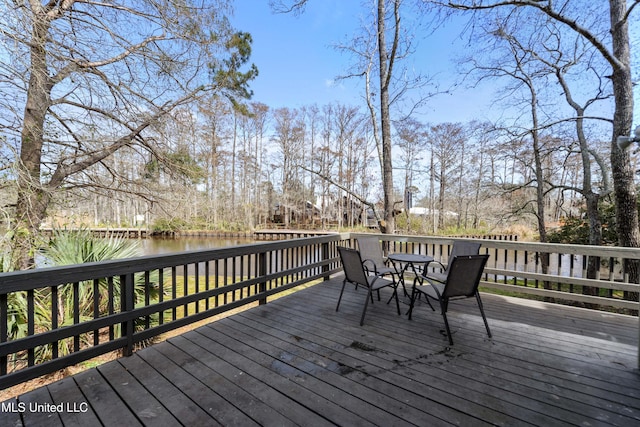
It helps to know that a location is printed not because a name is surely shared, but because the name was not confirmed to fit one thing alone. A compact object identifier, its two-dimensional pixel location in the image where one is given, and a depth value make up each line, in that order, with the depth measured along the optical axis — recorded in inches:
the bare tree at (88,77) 121.3
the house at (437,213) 859.5
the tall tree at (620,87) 170.6
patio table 134.1
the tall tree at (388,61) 228.2
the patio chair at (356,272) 116.5
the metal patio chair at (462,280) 96.5
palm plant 108.0
